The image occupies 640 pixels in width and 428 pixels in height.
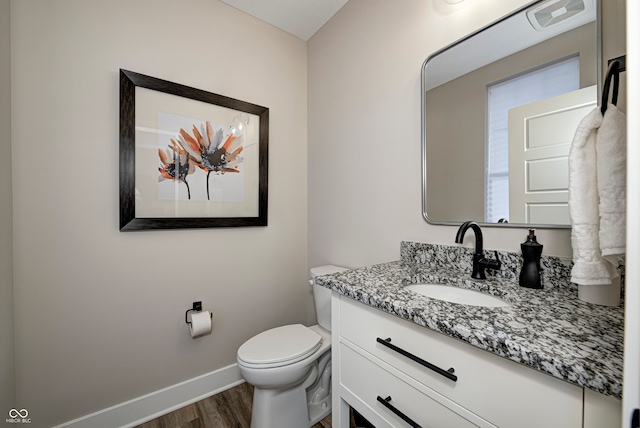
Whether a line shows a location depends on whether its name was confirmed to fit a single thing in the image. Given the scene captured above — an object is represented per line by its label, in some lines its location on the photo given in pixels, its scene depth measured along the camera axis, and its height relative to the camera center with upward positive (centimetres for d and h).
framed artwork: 149 +36
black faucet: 107 -19
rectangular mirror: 95 +42
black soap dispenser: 95 -18
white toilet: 129 -82
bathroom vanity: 53 -35
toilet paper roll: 159 -66
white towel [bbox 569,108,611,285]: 73 +2
